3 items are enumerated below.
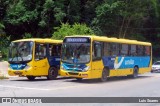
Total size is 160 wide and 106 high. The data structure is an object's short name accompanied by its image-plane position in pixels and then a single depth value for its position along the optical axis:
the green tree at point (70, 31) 40.75
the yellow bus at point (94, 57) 24.62
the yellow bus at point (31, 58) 26.00
